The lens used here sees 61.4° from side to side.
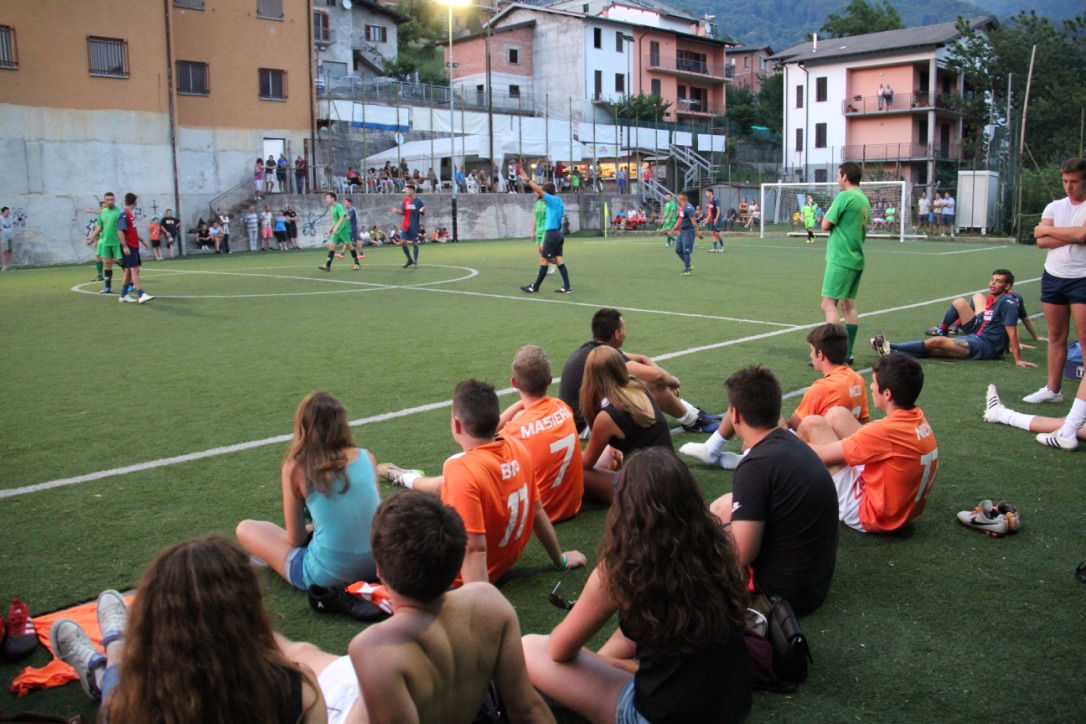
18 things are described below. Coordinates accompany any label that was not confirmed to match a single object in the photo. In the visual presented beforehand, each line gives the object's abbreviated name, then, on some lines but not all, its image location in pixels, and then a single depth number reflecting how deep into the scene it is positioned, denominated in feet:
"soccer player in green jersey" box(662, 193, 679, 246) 102.89
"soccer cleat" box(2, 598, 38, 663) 12.79
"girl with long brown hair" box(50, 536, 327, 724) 7.54
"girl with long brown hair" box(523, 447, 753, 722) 9.61
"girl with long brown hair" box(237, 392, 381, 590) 14.02
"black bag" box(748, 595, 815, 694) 11.70
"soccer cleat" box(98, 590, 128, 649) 11.54
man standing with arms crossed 24.16
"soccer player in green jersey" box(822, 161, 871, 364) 34.22
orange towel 11.94
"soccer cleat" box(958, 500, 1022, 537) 17.11
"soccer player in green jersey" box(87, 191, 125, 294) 56.54
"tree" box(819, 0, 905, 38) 287.69
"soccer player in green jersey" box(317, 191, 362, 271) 76.43
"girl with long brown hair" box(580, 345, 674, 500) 18.03
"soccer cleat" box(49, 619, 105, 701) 11.65
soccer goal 132.16
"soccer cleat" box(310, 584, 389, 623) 13.74
